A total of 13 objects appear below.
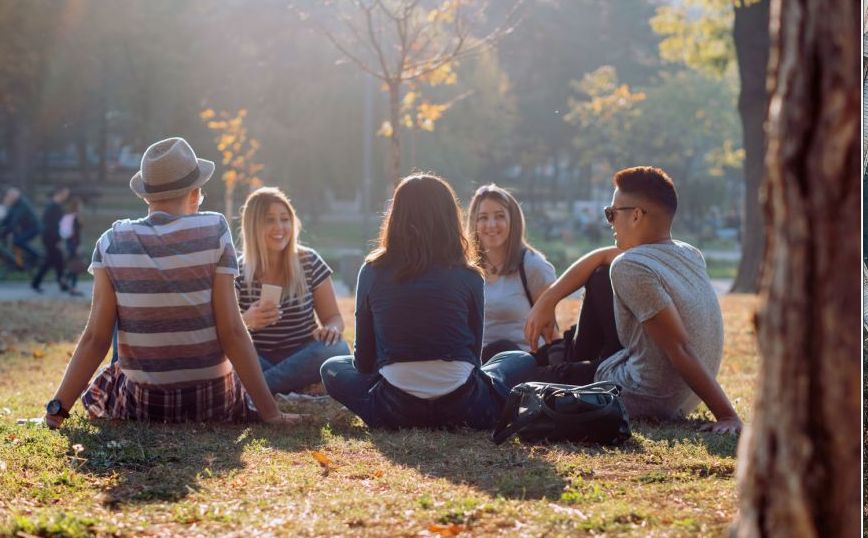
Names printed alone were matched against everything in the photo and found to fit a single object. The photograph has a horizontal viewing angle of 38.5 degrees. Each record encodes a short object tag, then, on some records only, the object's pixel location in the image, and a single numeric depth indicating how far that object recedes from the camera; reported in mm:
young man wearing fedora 5938
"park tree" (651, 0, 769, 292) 17344
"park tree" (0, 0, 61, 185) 27922
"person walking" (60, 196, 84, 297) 20438
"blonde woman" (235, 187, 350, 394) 7574
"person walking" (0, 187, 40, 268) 22922
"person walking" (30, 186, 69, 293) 20344
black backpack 5562
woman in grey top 7547
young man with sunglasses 5984
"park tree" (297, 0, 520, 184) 11861
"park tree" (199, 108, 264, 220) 19791
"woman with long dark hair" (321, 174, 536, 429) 5977
